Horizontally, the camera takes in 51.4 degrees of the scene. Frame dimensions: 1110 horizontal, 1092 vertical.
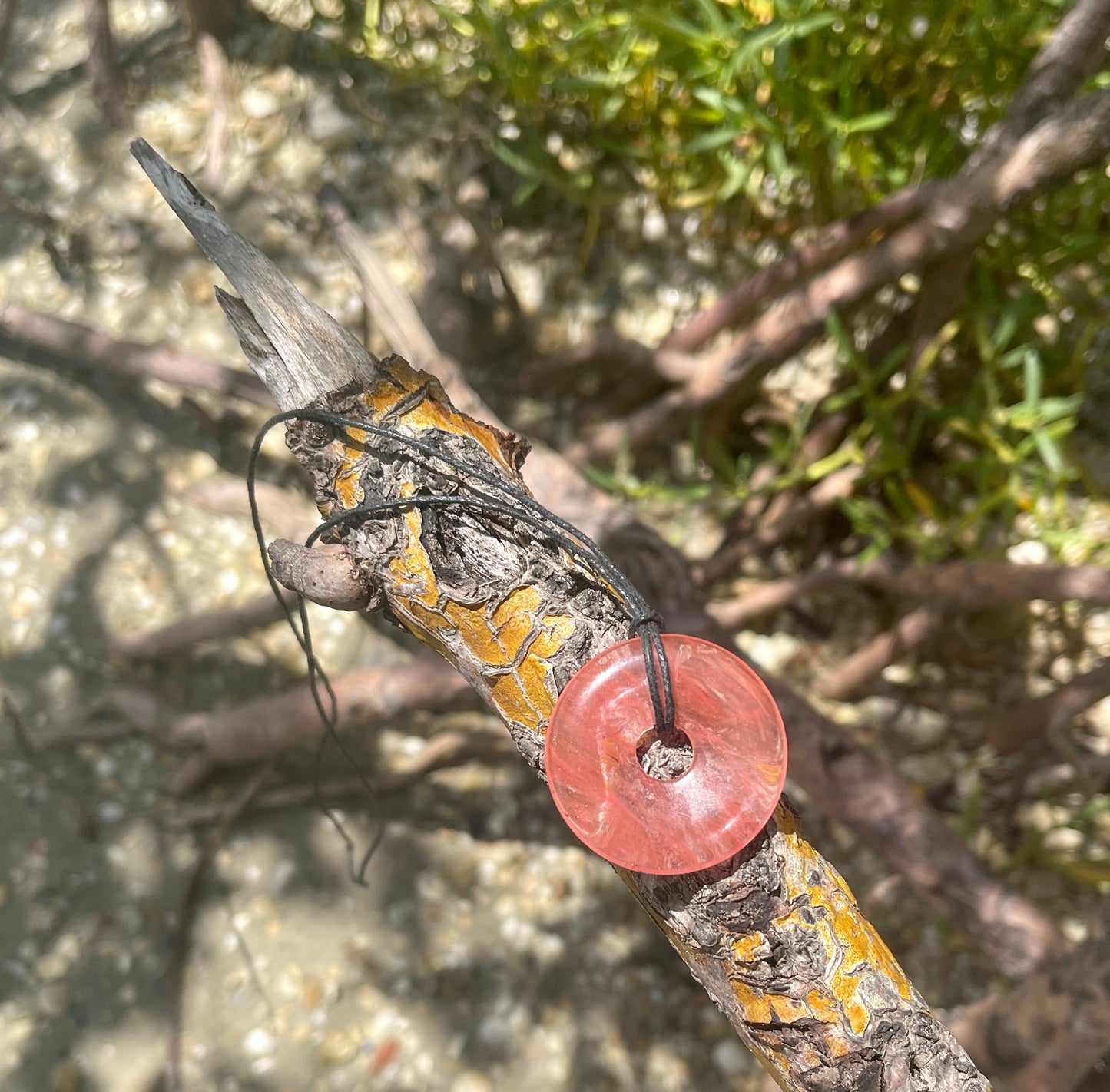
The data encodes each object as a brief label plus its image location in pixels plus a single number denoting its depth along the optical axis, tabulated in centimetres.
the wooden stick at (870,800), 30
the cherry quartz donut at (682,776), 19
